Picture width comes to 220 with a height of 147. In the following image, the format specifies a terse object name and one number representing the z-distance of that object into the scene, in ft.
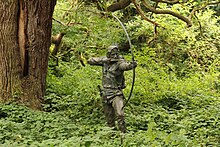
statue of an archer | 39.49
